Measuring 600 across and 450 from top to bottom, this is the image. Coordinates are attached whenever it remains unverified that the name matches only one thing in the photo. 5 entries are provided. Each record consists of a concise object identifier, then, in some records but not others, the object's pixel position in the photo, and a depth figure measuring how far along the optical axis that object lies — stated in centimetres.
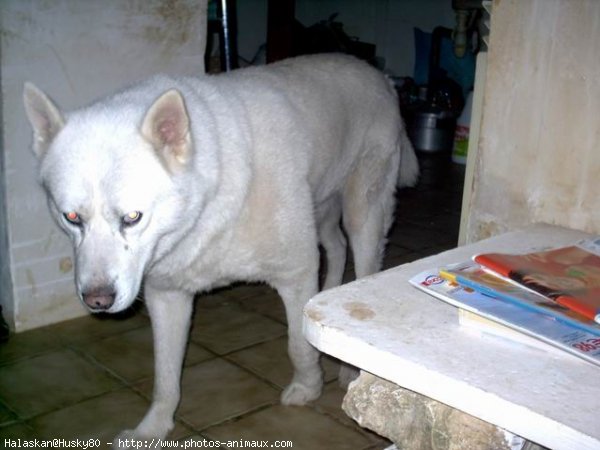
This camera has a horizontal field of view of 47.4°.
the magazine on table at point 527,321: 97
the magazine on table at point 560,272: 105
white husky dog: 167
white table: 85
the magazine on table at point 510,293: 102
